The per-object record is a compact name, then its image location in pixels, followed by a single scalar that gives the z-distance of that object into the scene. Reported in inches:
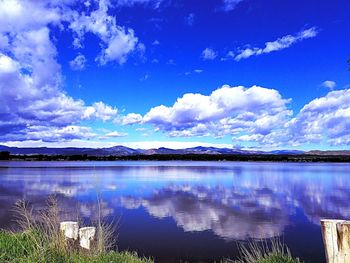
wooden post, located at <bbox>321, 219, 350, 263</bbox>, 266.5
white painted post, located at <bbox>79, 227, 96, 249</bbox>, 402.0
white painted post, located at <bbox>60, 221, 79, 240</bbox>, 403.2
